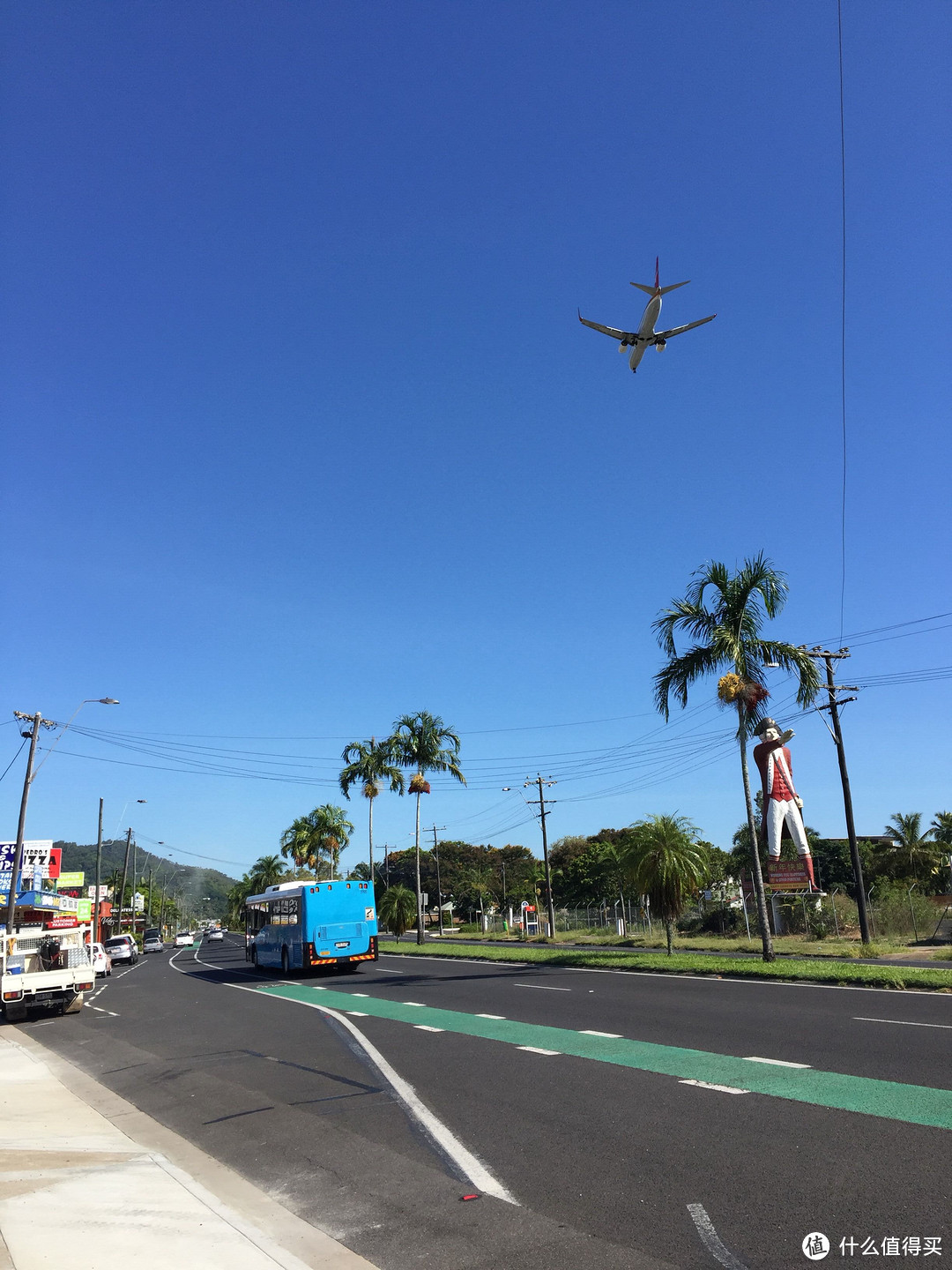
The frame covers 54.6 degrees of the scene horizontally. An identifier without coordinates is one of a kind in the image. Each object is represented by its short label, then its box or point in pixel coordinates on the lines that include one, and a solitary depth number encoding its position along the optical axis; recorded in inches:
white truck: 840.9
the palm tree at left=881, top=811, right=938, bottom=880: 2421.3
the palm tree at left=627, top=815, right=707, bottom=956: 1102.4
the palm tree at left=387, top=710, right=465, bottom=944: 1941.4
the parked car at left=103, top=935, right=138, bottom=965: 2106.3
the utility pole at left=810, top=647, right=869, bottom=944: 1278.3
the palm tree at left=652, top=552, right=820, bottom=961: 1000.2
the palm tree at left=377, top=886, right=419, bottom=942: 2112.5
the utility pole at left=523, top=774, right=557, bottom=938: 2180.4
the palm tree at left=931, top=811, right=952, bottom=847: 2711.6
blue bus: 1147.3
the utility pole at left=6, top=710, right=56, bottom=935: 1385.3
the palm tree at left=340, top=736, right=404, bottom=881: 2129.7
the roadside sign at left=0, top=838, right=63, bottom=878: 2342.5
